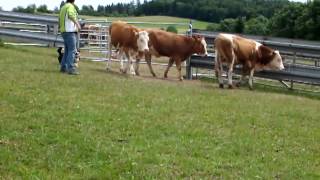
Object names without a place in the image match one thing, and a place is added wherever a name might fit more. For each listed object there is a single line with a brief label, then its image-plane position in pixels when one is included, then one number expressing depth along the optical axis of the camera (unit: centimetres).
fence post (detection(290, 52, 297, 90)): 1772
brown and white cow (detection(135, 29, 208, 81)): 1855
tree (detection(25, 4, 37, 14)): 5308
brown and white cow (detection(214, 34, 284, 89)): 1678
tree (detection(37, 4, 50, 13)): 5565
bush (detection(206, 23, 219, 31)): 4328
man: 1561
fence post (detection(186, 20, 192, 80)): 1907
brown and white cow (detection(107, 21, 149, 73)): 1847
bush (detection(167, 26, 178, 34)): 2372
